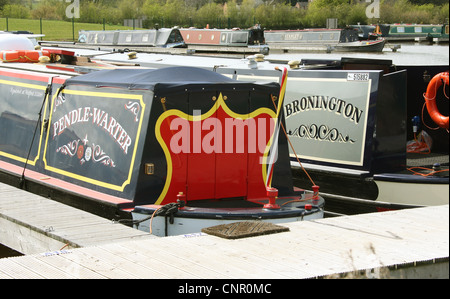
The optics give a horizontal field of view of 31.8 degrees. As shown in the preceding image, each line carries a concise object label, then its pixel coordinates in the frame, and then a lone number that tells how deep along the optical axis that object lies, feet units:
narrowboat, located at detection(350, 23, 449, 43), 155.84
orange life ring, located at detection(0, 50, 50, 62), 42.37
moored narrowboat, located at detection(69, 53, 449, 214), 35.22
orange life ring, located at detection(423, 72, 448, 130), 37.17
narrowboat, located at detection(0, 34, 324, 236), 27.78
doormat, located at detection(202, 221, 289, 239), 22.75
